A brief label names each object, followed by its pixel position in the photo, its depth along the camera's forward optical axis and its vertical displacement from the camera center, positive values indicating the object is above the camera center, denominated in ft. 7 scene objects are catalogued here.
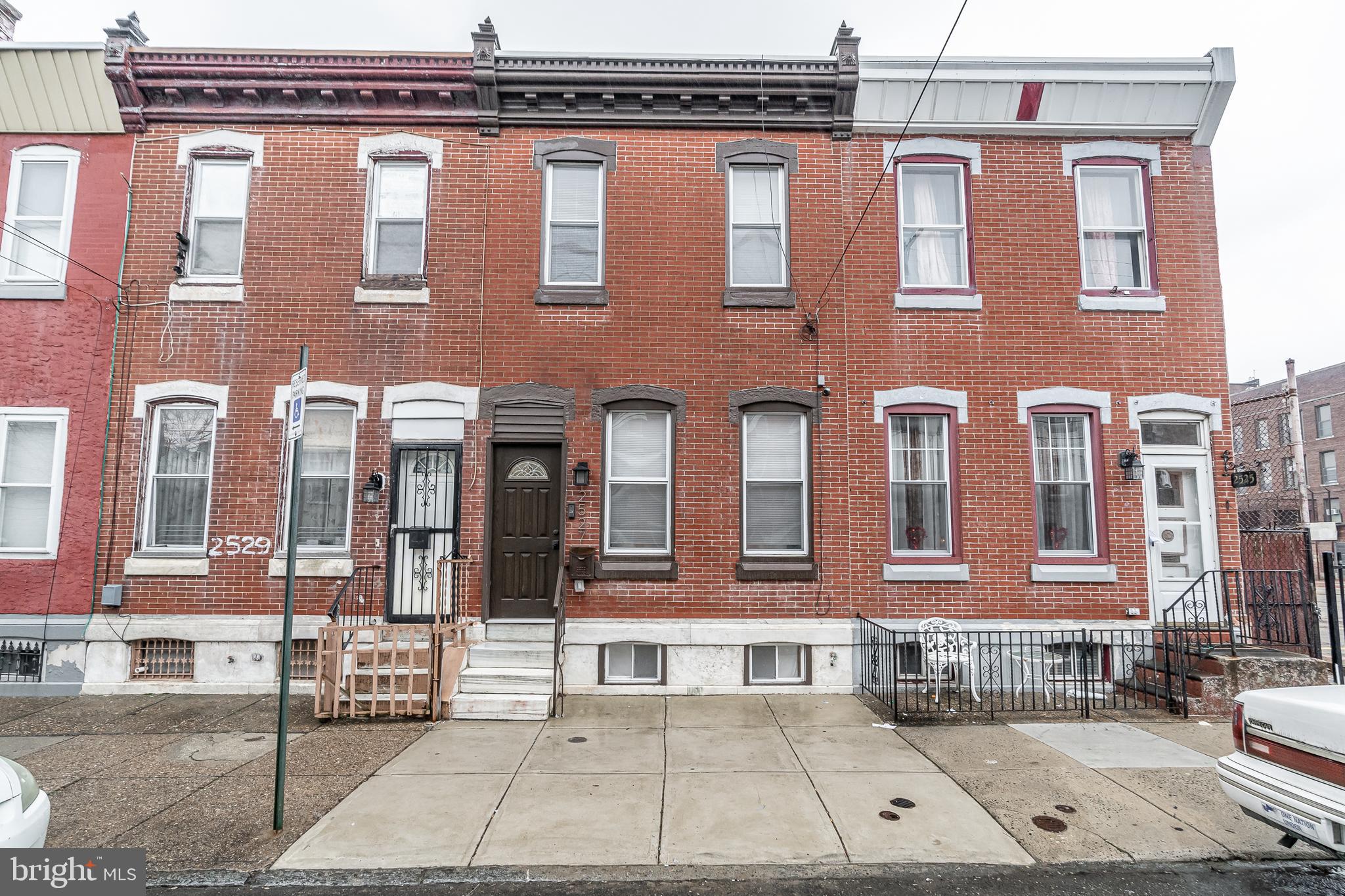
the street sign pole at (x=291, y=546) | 16.85 -0.57
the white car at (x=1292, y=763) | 13.57 -4.93
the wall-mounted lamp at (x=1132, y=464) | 30.99 +2.95
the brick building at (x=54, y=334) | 29.68 +8.41
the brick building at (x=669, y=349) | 30.22 +8.07
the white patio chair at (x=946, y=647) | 28.02 -4.93
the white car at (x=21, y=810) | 12.40 -5.40
